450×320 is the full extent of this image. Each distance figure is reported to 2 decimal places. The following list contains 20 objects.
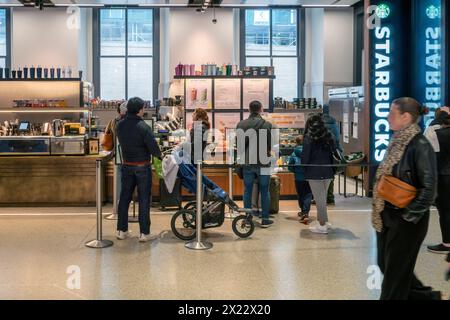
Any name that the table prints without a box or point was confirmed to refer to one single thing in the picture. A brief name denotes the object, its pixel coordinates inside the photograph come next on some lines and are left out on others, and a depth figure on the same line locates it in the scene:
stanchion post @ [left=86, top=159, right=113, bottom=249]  6.25
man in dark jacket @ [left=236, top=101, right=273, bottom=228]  7.18
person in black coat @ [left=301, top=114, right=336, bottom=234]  6.81
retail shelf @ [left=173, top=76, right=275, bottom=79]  10.20
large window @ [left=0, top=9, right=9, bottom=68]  15.29
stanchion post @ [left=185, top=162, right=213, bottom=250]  6.12
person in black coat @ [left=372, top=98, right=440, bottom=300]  3.49
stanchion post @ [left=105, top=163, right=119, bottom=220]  7.94
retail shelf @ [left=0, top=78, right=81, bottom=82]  9.63
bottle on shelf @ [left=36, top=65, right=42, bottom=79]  9.72
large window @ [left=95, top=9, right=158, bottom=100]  16.09
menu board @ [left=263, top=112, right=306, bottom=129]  10.61
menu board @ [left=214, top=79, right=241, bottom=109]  10.28
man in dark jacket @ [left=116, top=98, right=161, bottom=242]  6.33
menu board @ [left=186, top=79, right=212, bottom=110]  10.18
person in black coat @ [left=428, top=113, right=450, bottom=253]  5.86
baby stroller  6.61
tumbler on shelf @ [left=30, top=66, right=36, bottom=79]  9.69
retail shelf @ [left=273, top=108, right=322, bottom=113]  12.23
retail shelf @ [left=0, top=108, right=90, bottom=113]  9.38
